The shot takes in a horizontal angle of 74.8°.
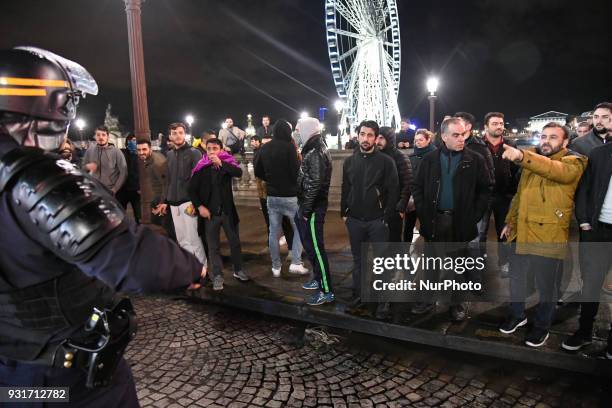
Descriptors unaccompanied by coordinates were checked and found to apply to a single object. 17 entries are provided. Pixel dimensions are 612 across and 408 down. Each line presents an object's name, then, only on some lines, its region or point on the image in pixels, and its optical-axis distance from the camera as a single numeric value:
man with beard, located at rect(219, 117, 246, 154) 10.09
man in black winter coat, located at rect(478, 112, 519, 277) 4.86
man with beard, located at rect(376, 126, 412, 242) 4.47
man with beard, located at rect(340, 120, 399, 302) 4.08
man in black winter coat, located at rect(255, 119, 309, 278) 5.01
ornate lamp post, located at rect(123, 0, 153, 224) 6.26
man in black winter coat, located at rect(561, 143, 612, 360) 3.24
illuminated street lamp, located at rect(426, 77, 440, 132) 10.86
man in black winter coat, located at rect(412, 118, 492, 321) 3.82
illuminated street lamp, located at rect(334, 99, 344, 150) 22.38
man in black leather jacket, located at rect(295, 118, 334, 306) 4.29
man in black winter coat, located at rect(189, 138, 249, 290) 4.85
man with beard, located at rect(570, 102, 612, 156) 4.10
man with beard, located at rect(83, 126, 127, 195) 6.34
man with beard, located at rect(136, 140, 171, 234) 5.79
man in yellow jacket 3.30
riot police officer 1.14
